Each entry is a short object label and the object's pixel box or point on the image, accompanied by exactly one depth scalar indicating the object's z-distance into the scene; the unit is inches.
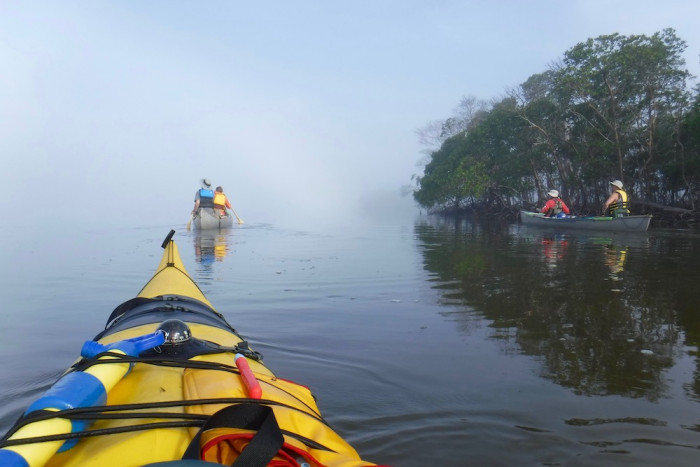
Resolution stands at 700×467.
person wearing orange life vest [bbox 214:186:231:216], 723.3
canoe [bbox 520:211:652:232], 572.4
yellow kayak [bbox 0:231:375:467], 48.5
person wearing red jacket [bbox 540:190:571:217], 743.7
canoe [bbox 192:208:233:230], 694.3
